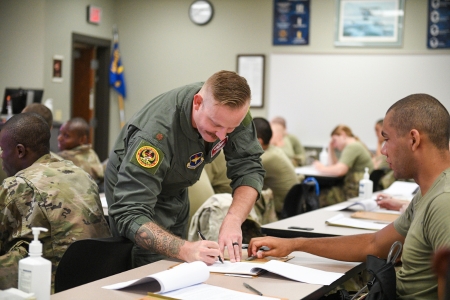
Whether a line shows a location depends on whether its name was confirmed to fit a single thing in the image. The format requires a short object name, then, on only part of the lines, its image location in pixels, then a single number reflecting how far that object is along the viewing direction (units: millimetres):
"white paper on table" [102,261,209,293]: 1758
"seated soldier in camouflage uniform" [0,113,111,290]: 2219
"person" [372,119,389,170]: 6031
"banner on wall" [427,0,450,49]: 8164
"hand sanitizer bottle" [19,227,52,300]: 1475
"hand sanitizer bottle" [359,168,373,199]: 4203
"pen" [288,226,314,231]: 3004
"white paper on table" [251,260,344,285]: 1983
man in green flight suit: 2119
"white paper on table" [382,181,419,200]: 4500
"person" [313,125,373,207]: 6094
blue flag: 9406
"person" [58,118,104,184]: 4836
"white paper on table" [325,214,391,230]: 3098
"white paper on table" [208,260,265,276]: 2039
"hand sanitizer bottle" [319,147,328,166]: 7477
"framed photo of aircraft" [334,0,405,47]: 8359
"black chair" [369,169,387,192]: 5738
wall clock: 9117
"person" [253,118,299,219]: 4906
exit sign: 8727
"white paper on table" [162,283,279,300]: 1726
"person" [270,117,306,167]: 7797
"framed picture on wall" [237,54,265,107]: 8945
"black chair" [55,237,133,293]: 2080
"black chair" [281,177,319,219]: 4426
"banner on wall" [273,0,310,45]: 8703
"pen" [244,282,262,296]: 1824
